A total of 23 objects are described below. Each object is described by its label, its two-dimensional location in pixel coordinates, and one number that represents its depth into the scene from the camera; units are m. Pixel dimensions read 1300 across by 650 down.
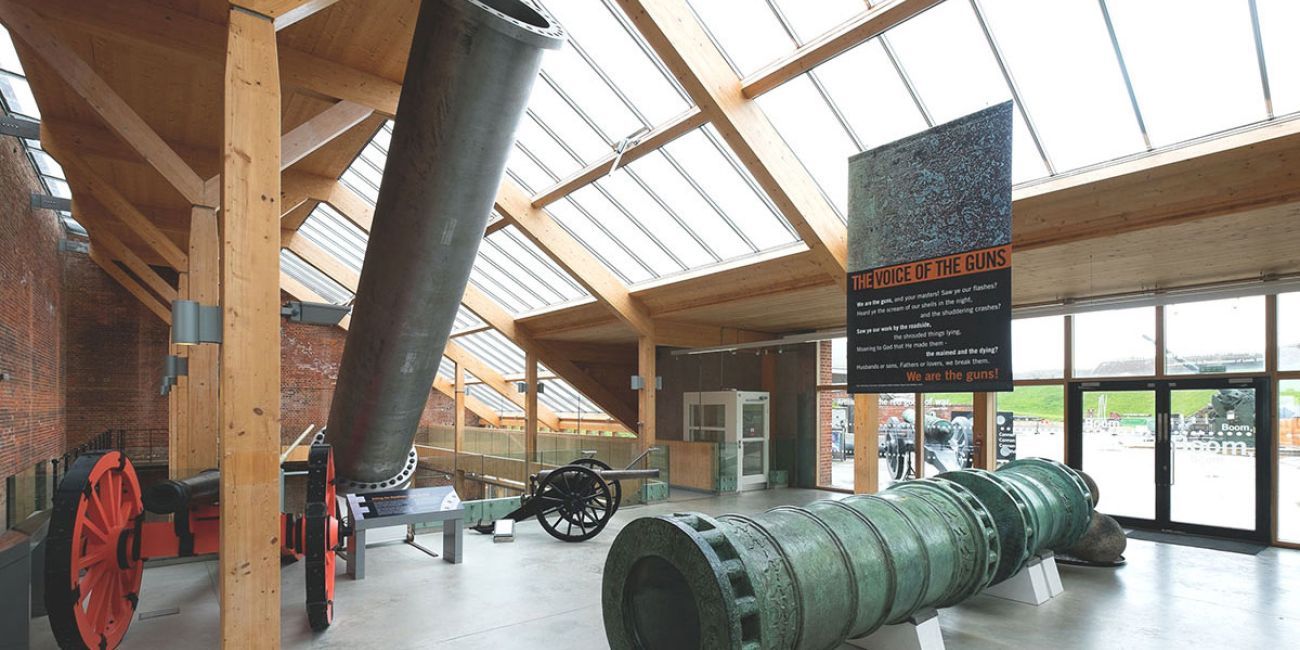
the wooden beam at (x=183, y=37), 4.97
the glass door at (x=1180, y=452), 7.80
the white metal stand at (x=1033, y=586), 5.12
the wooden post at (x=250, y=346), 3.30
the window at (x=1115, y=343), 8.63
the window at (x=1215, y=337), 7.87
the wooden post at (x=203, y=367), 6.67
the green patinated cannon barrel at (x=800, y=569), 2.52
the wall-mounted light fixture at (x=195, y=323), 3.30
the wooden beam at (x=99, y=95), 4.92
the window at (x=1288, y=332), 7.52
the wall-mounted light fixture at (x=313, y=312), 4.00
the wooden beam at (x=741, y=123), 5.75
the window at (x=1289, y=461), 7.47
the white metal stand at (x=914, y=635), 3.72
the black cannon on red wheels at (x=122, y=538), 3.32
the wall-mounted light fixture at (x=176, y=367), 7.20
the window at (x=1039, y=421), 9.35
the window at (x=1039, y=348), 9.35
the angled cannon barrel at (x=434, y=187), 3.10
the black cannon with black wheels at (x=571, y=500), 7.27
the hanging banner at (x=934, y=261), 4.02
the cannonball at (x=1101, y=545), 6.24
